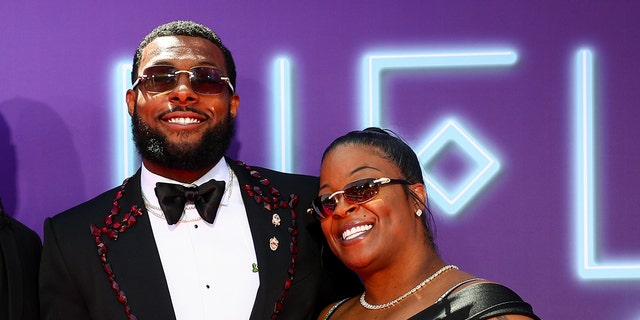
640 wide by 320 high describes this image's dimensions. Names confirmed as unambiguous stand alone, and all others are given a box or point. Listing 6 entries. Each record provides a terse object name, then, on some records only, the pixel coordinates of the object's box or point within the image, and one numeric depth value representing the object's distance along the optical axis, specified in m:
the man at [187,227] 2.09
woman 1.99
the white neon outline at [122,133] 2.88
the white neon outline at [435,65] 2.81
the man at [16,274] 2.16
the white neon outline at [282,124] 2.86
